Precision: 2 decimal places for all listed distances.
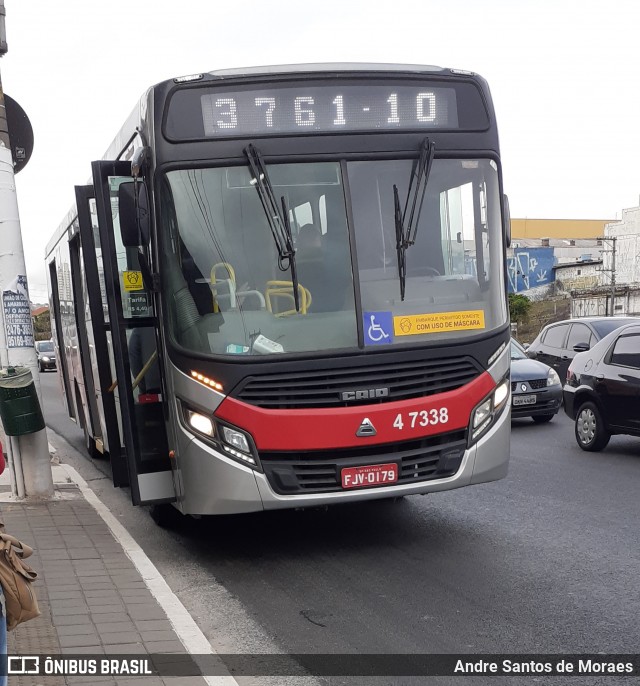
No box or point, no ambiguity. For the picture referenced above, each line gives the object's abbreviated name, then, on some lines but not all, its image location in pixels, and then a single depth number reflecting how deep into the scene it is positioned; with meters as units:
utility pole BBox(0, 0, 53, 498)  9.84
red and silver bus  7.14
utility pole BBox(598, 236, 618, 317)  85.06
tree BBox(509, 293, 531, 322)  86.38
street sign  10.05
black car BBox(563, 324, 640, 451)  12.48
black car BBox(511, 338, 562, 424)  16.59
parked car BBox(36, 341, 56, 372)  55.37
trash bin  9.73
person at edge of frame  3.50
